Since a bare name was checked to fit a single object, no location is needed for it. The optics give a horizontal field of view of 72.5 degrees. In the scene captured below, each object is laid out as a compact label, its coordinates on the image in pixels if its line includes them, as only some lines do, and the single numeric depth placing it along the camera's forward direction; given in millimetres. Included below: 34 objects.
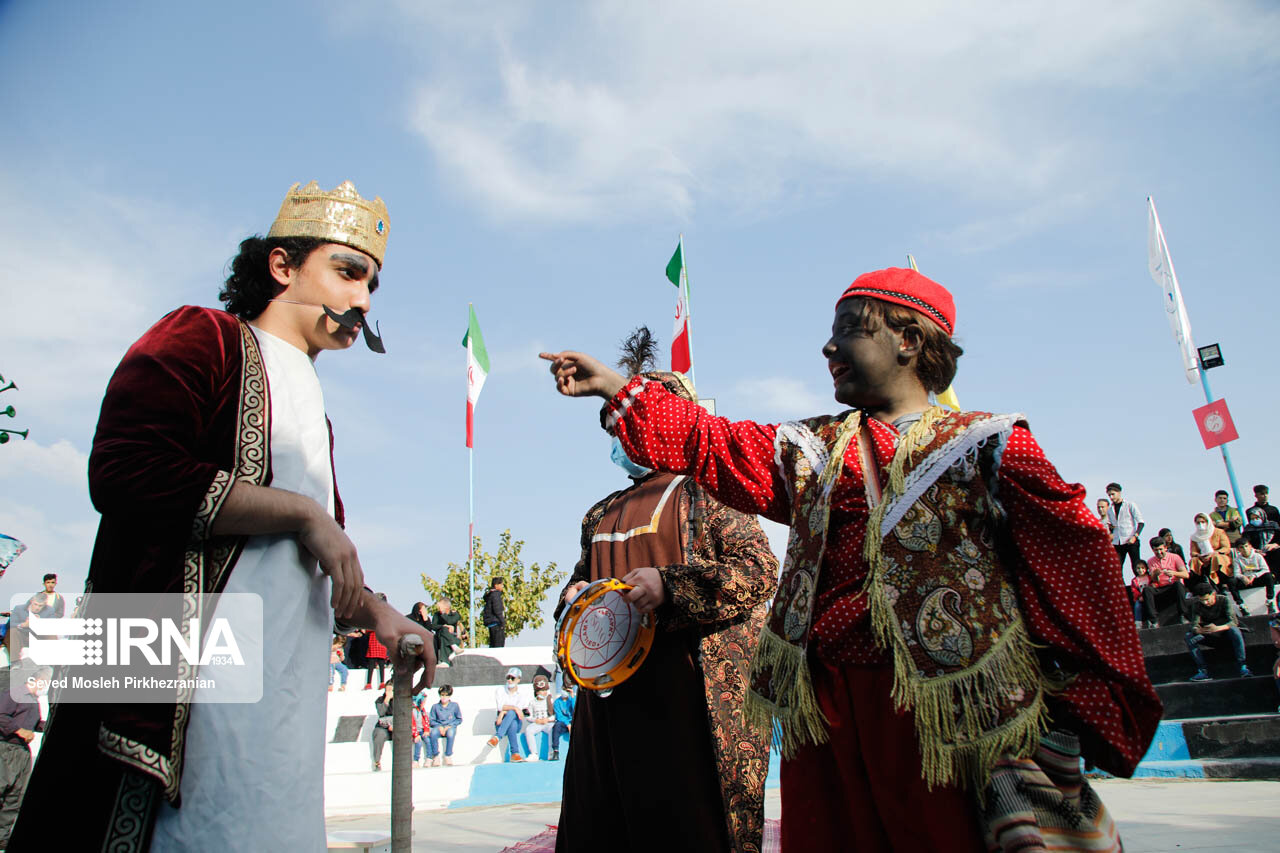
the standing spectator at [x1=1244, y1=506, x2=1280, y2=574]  11867
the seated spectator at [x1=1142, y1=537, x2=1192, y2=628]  12469
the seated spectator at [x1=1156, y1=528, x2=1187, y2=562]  12875
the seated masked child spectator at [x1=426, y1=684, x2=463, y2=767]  12649
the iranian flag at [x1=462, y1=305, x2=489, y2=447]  19828
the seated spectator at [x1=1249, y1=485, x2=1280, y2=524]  12237
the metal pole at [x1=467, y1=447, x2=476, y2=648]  21000
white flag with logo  15961
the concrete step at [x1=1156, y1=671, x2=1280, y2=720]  9750
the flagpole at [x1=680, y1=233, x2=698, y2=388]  13609
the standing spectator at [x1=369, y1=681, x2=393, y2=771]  11641
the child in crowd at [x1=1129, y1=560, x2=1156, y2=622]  12977
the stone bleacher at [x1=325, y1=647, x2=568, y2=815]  9523
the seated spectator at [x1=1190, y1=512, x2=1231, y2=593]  11594
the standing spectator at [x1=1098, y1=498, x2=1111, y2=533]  13430
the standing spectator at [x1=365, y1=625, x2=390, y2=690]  14961
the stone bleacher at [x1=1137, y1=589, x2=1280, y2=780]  8453
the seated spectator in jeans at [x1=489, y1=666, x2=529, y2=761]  12555
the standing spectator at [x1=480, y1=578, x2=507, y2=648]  17031
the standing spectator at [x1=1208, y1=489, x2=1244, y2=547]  12480
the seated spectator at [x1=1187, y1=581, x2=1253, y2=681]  10469
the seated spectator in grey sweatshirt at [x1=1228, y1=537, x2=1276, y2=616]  11727
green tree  35938
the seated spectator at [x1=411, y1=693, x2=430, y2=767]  12844
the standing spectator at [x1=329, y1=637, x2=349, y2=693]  16031
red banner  14852
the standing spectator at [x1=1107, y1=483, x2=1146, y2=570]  13055
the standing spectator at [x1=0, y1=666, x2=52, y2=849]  5188
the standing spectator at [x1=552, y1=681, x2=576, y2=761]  12055
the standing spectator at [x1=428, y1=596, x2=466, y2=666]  15914
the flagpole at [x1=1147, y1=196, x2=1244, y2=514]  14625
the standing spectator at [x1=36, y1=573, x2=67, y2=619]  9819
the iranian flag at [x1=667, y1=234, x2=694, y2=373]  13209
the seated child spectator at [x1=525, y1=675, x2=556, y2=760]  12984
